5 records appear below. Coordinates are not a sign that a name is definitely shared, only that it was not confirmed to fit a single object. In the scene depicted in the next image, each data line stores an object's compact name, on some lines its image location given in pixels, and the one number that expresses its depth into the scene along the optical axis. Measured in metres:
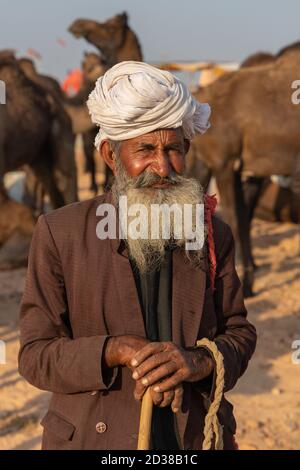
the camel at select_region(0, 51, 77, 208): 8.36
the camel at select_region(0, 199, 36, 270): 6.11
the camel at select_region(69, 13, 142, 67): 10.48
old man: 2.11
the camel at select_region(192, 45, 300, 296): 7.69
